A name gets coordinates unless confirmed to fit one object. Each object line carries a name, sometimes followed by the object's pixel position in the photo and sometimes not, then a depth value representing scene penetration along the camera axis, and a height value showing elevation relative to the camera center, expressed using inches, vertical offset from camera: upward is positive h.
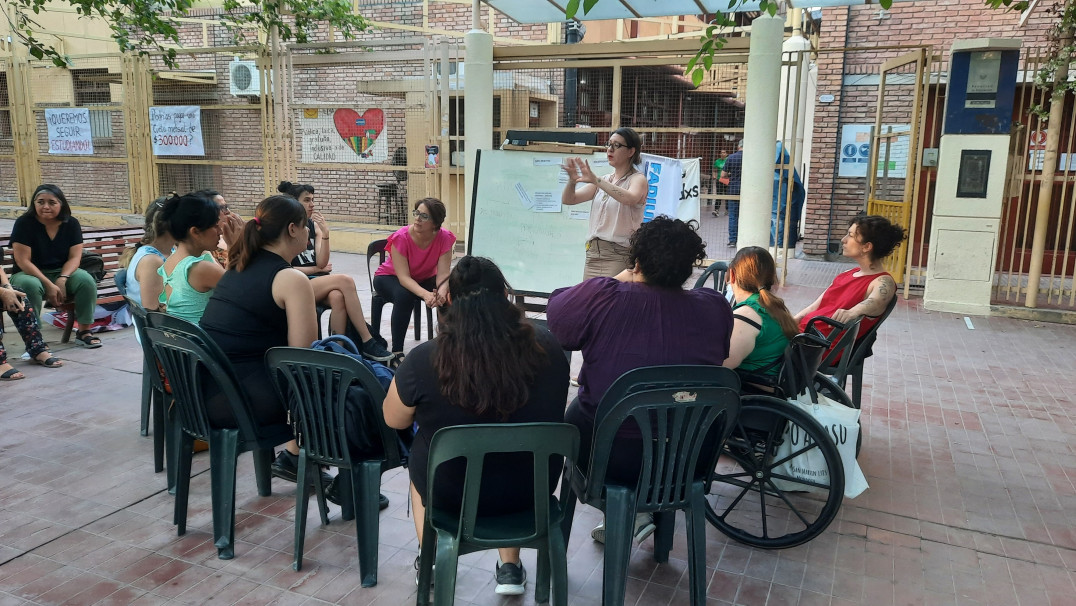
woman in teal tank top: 137.8 -17.3
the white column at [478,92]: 348.5 +33.5
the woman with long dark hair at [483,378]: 88.4 -24.3
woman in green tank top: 123.2 -22.9
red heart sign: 393.4 +19.1
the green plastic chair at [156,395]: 135.6 -44.5
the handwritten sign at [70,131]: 485.7 +17.9
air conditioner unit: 517.3 +56.1
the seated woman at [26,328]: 202.2 -45.6
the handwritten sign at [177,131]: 446.3 +17.6
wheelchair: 117.8 -44.9
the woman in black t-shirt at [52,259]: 224.2 -29.2
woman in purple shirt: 104.0 -20.3
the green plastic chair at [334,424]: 103.7 -35.7
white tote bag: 121.3 -43.1
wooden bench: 255.3 -30.8
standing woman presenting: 183.5 -7.9
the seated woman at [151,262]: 157.9 -21.2
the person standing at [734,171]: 355.4 -0.3
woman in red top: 149.5 -21.5
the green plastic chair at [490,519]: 84.5 -41.3
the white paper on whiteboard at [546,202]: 233.1 -10.2
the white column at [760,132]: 307.4 +15.7
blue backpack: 105.5 -35.4
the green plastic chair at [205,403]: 112.8 -35.9
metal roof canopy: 312.3 +67.4
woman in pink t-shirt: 209.3 -26.9
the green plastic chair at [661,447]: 94.0 -34.5
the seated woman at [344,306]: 143.6 -28.2
